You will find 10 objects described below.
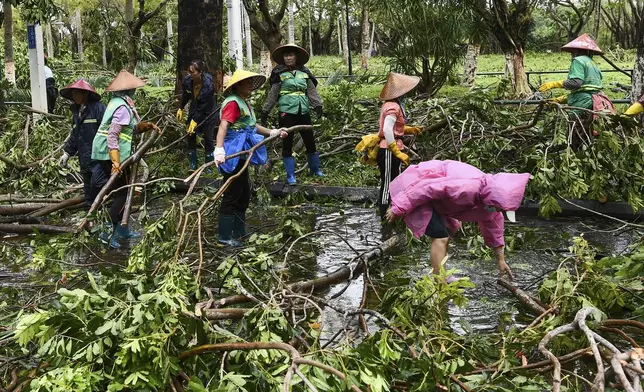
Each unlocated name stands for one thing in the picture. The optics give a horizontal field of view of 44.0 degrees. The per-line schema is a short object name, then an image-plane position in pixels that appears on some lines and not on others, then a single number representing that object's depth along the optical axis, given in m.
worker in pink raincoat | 5.60
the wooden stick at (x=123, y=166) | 7.17
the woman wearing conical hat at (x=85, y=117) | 8.32
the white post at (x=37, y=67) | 12.41
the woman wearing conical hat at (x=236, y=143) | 7.57
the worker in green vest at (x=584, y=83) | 9.05
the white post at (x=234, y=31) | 19.38
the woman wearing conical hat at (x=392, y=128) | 7.79
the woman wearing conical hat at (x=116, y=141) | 7.95
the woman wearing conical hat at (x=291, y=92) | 9.96
